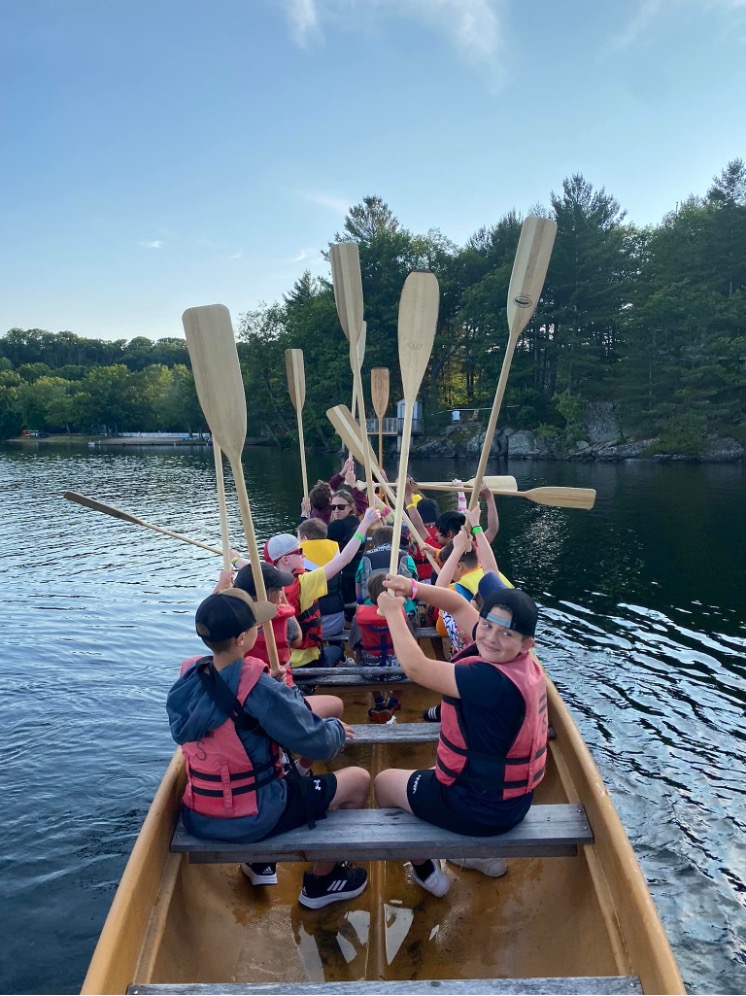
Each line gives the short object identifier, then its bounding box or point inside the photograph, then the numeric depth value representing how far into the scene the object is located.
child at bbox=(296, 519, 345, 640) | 6.11
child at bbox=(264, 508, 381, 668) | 4.40
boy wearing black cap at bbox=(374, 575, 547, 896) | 2.58
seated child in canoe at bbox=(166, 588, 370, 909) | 2.59
